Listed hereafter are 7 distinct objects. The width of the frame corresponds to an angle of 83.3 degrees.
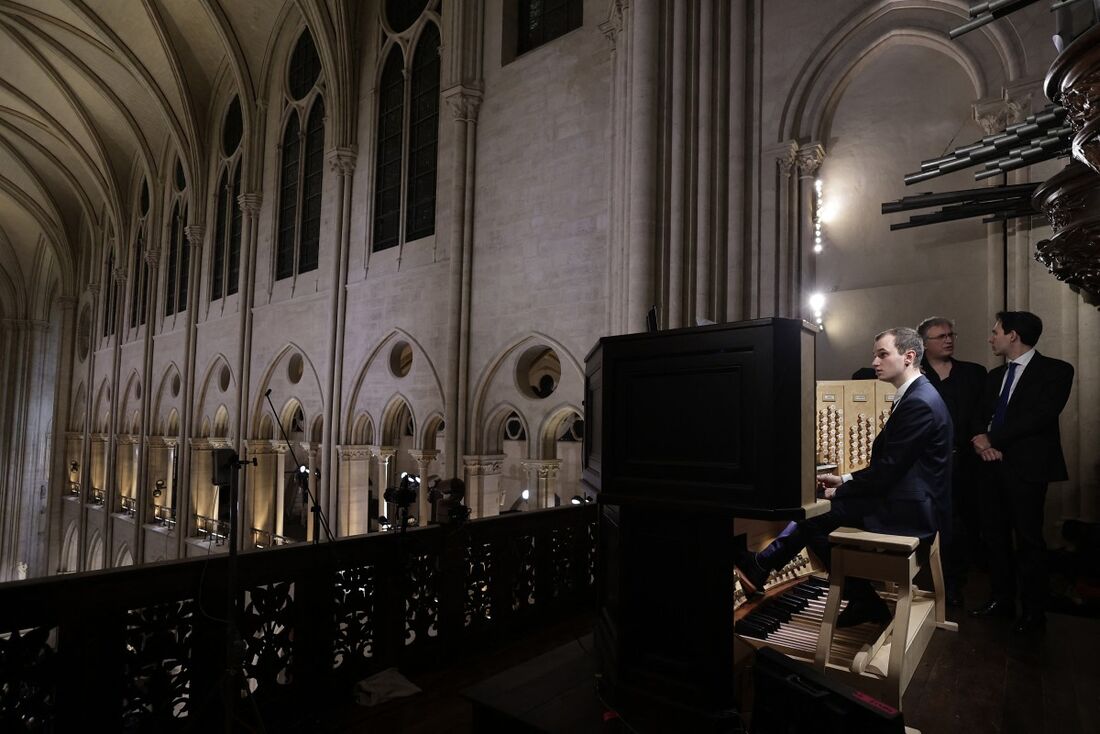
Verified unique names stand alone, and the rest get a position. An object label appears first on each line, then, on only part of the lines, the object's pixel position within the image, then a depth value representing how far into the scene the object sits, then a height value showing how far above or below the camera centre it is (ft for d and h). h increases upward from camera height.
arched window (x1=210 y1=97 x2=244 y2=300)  51.85 +15.49
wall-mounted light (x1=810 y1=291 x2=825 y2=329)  23.78 +3.93
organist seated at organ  8.72 -1.13
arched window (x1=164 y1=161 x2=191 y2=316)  59.77 +13.59
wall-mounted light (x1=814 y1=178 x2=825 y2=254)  23.38 +7.40
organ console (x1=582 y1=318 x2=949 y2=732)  5.59 -0.86
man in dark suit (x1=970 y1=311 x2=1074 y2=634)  11.24 -0.87
